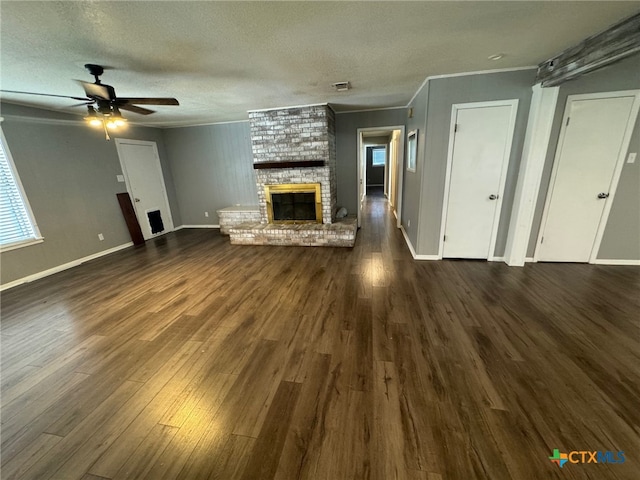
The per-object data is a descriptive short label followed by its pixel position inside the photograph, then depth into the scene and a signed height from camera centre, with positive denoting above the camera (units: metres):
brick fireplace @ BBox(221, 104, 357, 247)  4.38 -0.14
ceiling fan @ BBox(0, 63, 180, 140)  2.22 +0.74
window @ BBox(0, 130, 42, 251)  3.28 -0.35
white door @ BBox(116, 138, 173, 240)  4.99 -0.11
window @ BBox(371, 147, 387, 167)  12.03 +0.54
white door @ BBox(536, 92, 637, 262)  2.84 -0.17
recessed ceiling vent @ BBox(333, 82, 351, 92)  3.15 +1.08
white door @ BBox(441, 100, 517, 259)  3.03 -0.14
